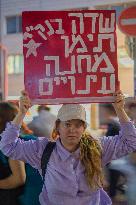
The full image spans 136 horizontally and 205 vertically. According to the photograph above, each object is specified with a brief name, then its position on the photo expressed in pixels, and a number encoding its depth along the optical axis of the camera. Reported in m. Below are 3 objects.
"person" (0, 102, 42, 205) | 3.66
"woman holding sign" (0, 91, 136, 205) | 3.03
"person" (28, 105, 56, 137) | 6.99
